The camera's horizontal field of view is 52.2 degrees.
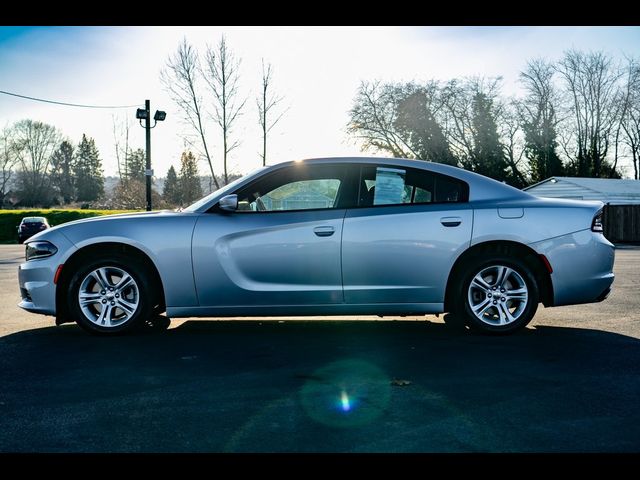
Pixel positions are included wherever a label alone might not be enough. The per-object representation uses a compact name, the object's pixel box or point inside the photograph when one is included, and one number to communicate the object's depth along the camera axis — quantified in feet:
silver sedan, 19.34
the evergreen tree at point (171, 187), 288.24
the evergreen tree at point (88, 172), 379.14
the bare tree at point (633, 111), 185.37
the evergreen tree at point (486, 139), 185.06
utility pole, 86.48
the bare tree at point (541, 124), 184.65
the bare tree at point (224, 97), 106.32
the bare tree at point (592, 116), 190.08
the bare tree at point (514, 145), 186.50
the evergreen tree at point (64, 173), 371.94
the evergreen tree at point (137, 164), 301.02
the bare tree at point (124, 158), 252.21
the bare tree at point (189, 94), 108.17
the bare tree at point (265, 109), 104.47
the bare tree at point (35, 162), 325.42
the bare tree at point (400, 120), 185.88
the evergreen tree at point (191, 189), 227.81
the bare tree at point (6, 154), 304.50
